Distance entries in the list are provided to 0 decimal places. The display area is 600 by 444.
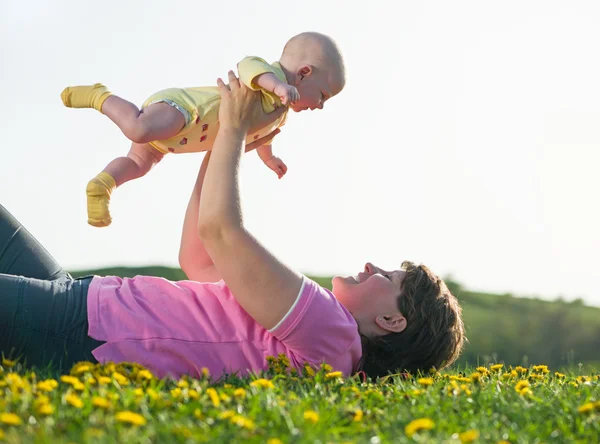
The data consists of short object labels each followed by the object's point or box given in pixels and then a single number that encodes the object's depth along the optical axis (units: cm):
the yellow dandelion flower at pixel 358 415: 270
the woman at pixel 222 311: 344
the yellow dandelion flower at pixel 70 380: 268
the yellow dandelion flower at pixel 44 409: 228
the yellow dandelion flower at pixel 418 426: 230
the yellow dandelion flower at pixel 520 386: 335
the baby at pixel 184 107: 414
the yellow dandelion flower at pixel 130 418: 216
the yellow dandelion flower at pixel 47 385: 259
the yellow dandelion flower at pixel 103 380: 278
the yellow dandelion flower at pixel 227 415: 243
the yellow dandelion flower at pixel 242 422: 231
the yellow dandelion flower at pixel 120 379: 285
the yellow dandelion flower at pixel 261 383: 296
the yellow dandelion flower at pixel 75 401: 237
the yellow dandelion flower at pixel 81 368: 296
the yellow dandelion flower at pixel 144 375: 301
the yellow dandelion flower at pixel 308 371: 357
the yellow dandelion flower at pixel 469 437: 224
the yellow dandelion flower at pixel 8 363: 320
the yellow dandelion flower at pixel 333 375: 332
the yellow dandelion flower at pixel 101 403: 233
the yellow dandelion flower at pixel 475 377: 370
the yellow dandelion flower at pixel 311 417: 243
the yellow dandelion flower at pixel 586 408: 289
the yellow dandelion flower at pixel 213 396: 261
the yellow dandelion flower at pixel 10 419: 213
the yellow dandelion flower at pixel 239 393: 274
